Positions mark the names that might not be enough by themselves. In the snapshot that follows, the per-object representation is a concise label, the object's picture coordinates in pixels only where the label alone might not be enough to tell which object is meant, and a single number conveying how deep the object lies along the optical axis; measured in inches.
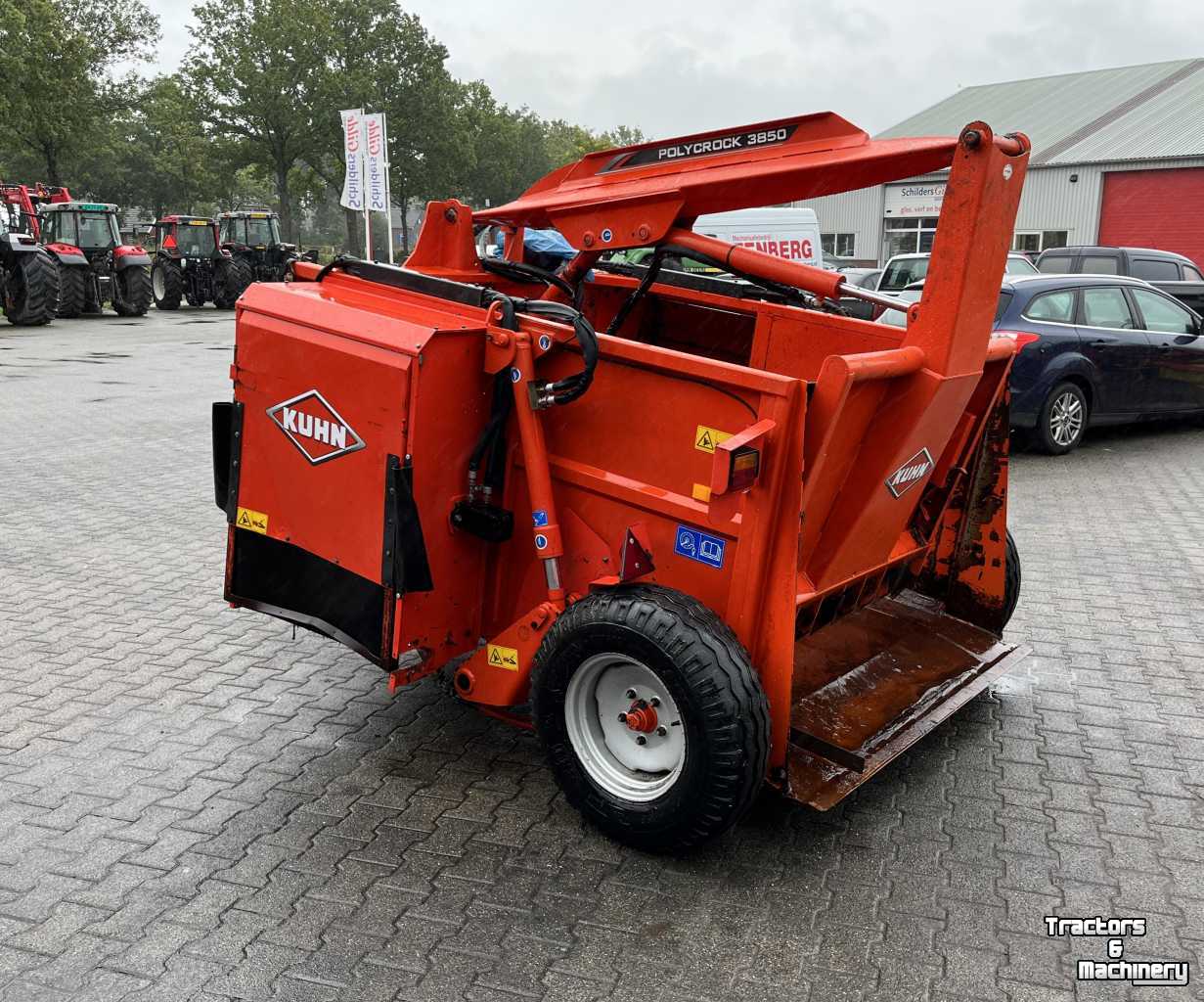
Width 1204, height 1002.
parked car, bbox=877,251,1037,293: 516.4
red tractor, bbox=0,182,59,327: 773.3
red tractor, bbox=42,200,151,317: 935.0
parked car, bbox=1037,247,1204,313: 596.4
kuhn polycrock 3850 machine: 124.6
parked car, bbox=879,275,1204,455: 363.3
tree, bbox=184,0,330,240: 1807.3
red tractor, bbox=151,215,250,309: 1044.5
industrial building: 1244.5
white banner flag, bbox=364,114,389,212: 917.2
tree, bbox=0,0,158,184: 1140.5
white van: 534.0
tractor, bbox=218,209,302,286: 1109.7
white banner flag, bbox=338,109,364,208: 926.4
